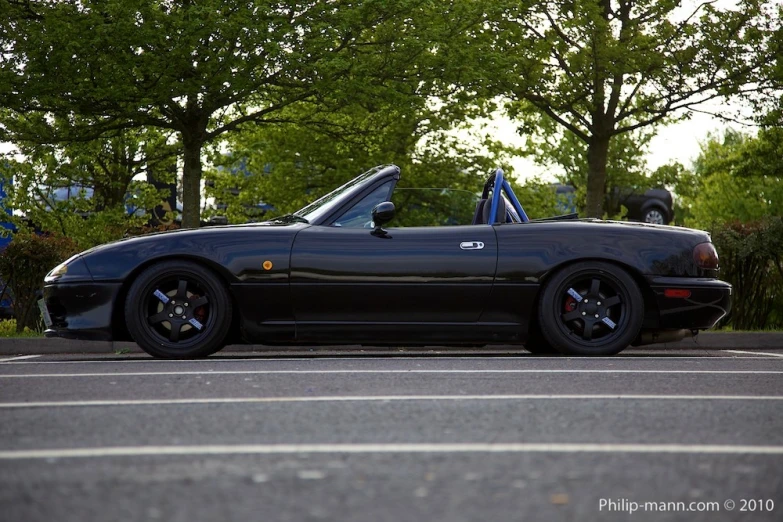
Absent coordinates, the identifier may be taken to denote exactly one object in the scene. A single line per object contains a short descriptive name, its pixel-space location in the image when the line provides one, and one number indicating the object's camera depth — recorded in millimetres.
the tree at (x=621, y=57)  18047
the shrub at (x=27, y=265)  11945
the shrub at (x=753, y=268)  12859
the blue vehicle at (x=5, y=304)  12329
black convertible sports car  8156
